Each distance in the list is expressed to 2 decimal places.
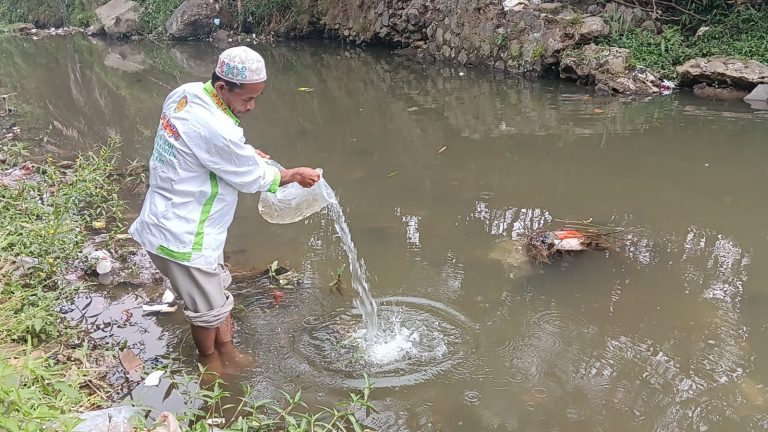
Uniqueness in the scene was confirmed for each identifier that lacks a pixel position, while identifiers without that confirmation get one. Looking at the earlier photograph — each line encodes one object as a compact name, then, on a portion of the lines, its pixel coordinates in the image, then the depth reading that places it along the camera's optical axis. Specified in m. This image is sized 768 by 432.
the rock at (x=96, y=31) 19.34
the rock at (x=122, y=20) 18.33
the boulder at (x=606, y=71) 8.12
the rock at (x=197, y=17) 16.95
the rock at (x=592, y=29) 8.89
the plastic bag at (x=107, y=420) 1.99
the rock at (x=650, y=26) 8.93
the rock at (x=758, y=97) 7.23
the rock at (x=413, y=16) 12.05
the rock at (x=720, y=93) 7.51
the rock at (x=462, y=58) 10.75
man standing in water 2.40
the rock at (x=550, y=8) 9.54
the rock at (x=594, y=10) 9.43
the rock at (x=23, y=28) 21.23
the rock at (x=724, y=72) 7.41
